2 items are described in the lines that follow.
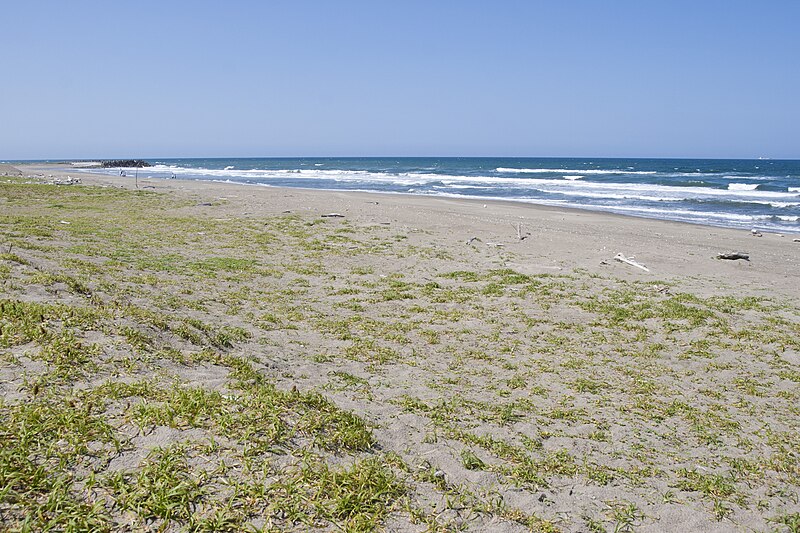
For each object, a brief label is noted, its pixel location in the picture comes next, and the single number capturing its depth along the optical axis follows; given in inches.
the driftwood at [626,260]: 508.2
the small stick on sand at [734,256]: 567.1
